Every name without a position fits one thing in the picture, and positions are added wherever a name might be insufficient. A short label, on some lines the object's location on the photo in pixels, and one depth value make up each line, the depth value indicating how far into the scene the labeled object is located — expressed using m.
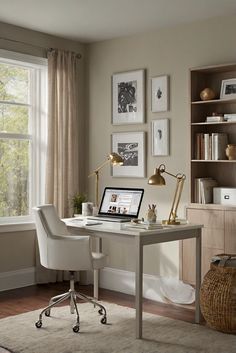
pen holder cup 4.34
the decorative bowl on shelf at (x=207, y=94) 4.77
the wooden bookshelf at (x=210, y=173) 4.65
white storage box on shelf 4.64
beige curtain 5.65
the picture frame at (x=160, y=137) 5.26
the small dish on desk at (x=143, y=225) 4.15
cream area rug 3.71
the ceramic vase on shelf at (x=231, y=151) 4.63
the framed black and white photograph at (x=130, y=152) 5.49
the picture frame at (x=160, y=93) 5.25
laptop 4.64
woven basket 4.00
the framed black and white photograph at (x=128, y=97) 5.48
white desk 3.95
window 5.52
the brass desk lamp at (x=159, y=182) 4.41
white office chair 4.13
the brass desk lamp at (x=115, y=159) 4.95
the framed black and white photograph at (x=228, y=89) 4.69
